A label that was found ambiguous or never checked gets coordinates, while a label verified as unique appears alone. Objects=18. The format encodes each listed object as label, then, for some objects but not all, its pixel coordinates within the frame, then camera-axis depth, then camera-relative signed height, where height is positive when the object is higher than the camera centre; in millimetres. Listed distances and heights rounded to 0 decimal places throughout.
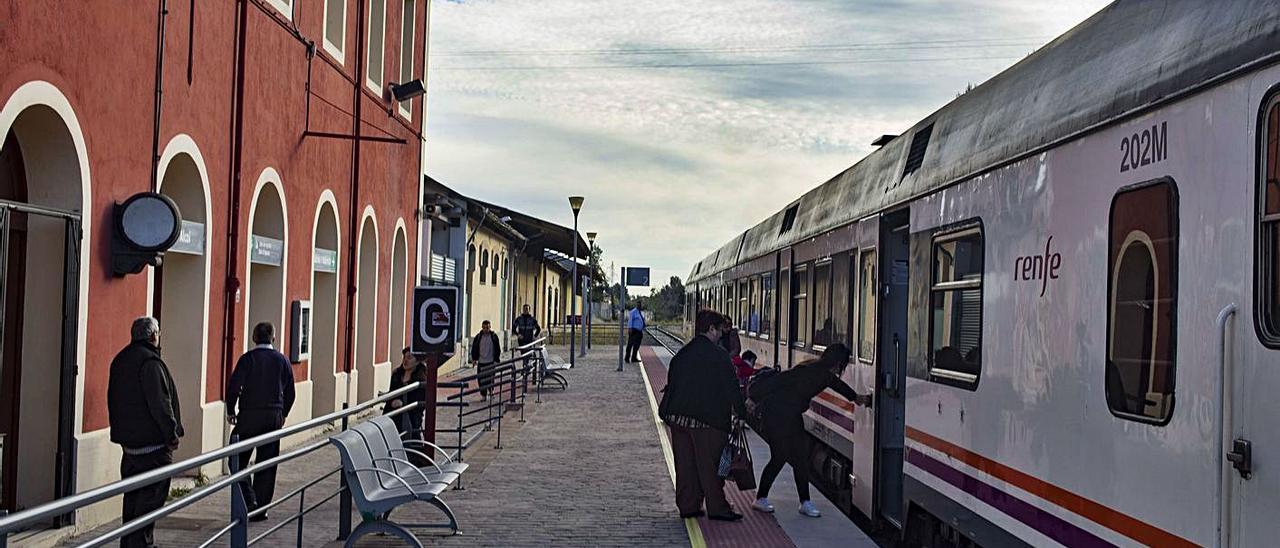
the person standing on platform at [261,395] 10227 -772
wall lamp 20781 +3445
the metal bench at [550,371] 24297 -1280
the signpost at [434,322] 11625 -179
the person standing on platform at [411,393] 12188 -863
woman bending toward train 10430 -864
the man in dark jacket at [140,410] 8352 -745
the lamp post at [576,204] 33438 +2656
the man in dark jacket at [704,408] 10008 -770
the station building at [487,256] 27781 +1397
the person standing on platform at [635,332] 36562 -696
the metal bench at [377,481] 8008 -1210
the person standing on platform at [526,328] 26141 -474
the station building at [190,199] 9398 +947
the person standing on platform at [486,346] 22328 -746
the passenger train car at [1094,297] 4109 +94
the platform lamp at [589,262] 40500 +1583
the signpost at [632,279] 33062 +749
